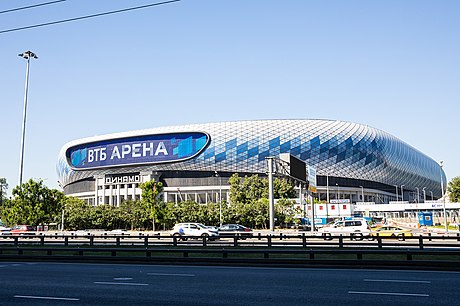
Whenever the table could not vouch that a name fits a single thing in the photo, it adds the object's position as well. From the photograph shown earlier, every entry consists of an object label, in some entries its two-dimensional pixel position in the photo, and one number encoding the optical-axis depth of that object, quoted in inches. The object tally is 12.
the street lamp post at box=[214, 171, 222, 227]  3004.4
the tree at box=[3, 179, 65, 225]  2534.4
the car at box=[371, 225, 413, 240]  1597.9
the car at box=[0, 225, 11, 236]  2223.7
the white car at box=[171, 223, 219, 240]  1884.8
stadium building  5044.3
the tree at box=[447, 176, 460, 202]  4655.5
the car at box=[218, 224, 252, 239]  2022.0
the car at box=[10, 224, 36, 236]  2235.6
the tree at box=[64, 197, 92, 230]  3398.1
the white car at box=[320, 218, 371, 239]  1741.1
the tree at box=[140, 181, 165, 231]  3105.3
